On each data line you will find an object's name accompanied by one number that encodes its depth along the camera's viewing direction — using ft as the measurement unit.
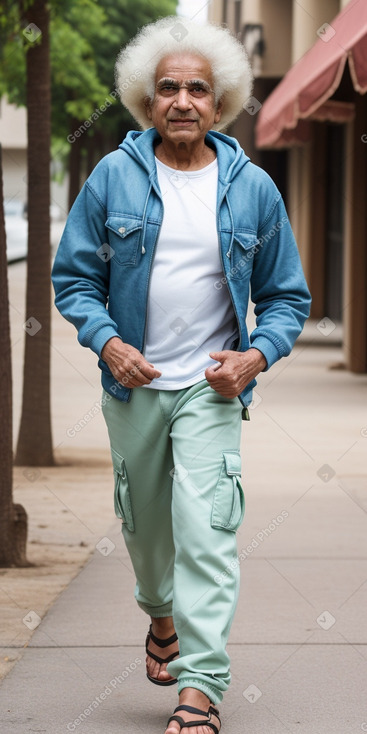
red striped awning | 52.40
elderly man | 19.45
